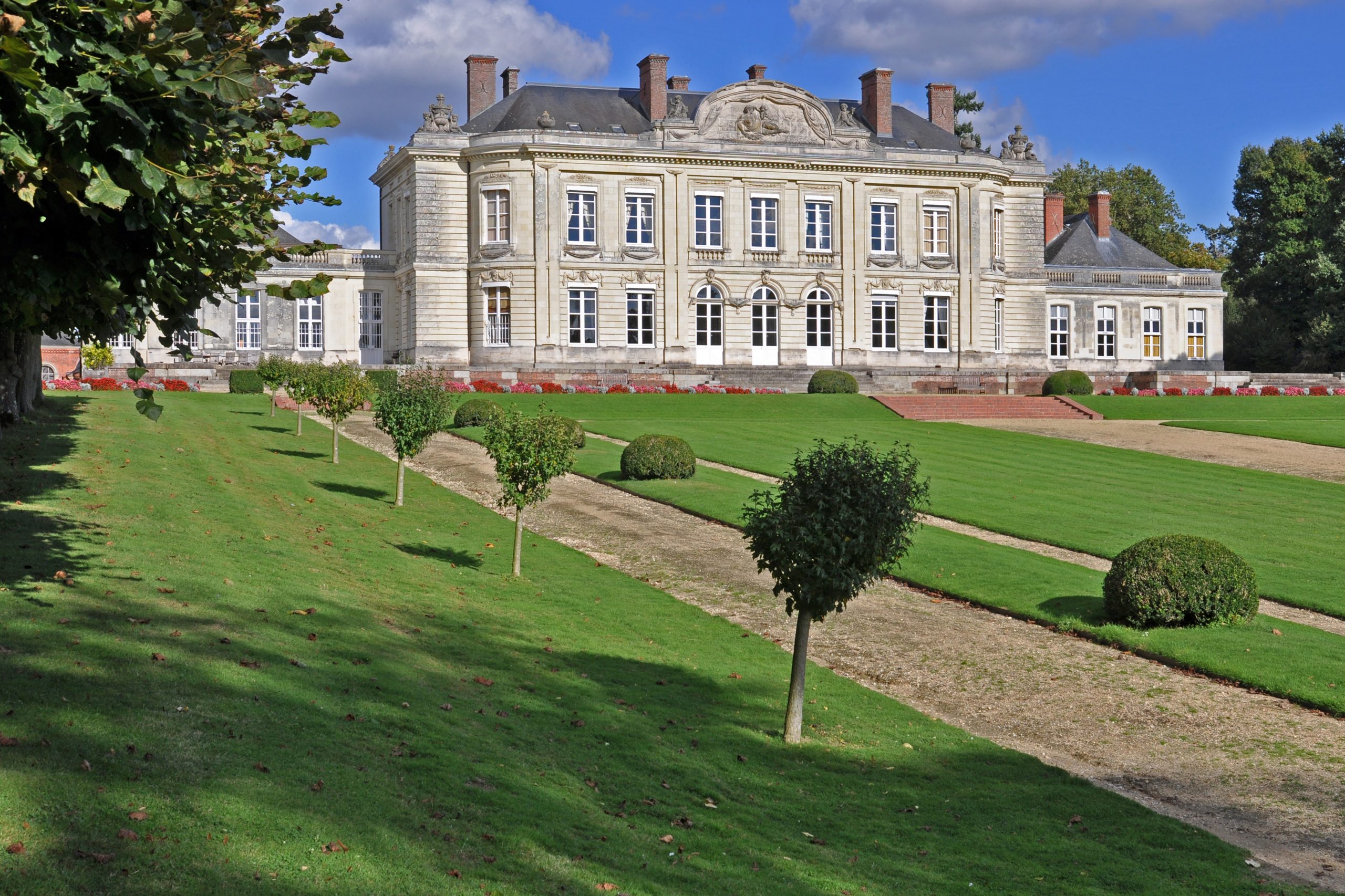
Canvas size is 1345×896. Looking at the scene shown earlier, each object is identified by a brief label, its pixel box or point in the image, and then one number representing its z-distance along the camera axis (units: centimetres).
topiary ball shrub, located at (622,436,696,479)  2662
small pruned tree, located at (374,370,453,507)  2223
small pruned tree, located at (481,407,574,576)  1720
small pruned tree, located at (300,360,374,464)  2609
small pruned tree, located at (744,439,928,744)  1114
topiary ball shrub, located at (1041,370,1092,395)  5097
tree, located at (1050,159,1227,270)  7969
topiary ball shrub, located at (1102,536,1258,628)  1508
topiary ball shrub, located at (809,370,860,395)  4859
